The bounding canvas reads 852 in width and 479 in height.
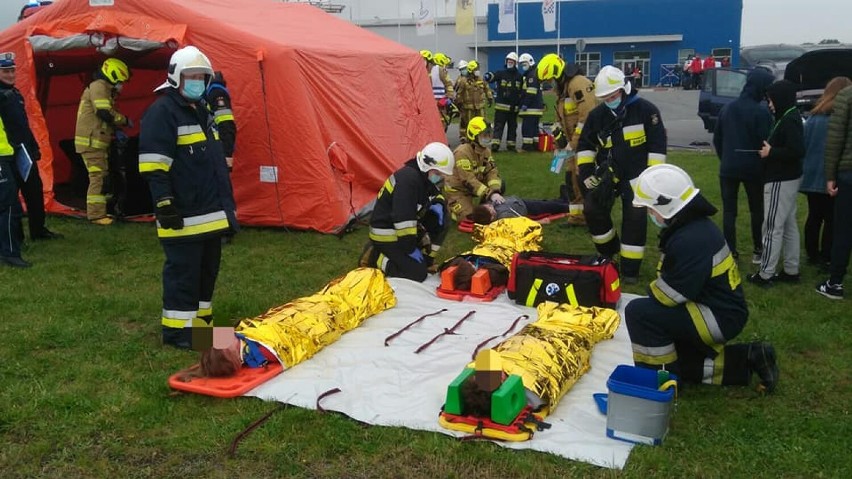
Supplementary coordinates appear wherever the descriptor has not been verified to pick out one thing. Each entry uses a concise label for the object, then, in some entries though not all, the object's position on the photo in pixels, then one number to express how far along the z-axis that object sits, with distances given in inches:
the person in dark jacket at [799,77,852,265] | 260.7
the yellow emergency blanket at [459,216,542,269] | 288.2
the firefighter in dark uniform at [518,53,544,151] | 608.5
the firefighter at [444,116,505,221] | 362.9
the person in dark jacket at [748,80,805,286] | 249.6
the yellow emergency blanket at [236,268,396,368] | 193.9
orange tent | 347.6
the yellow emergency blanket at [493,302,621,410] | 165.8
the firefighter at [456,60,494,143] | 621.0
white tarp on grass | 155.9
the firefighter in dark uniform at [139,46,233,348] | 198.7
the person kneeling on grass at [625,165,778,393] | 163.5
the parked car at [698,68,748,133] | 653.9
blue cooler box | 147.3
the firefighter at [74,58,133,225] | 353.1
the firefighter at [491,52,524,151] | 609.0
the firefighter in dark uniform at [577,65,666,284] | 267.3
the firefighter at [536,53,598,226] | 359.3
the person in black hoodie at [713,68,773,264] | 263.9
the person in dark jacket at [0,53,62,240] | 302.0
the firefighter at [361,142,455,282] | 261.9
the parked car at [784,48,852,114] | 469.7
